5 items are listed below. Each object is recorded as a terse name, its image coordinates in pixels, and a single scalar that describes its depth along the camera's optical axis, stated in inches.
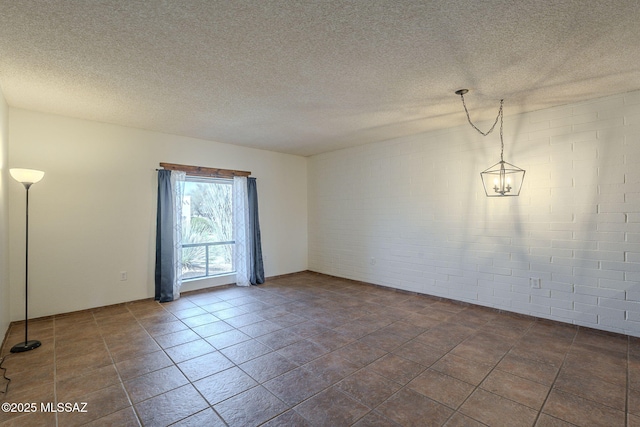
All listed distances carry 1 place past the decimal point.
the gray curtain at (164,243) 175.5
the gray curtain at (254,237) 214.5
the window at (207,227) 195.3
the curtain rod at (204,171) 182.4
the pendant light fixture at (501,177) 143.2
